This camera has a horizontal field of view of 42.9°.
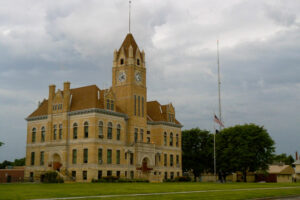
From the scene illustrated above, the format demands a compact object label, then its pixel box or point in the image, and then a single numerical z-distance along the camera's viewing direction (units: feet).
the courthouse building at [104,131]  229.04
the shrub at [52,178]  203.43
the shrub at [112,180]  209.72
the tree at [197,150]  313.32
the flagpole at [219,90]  290.97
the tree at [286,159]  506.89
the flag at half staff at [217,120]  245.20
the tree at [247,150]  273.75
